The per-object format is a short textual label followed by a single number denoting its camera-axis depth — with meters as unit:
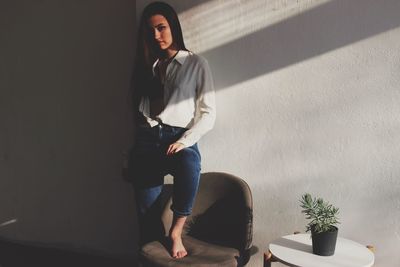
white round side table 1.91
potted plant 1.96
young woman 2.22
